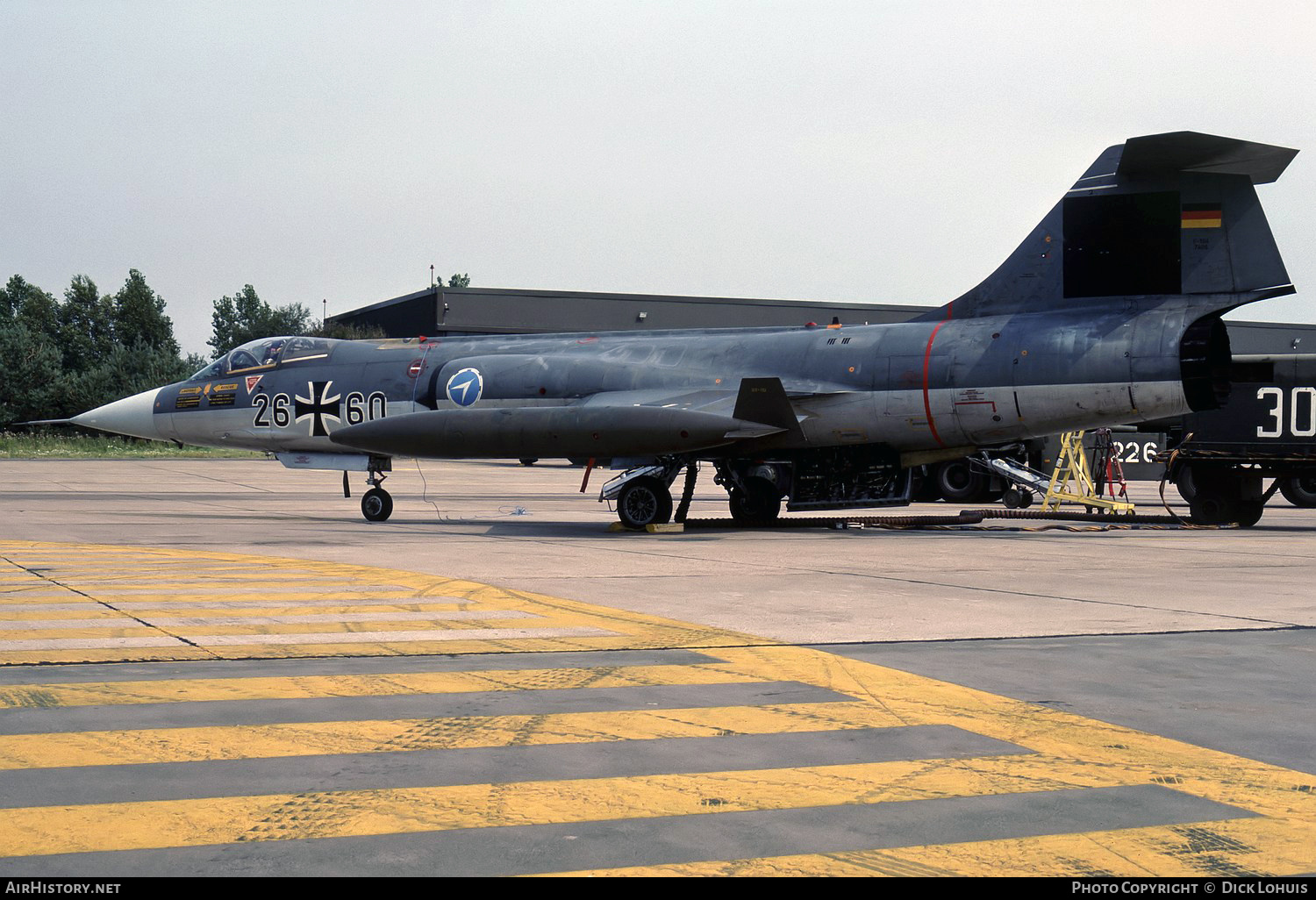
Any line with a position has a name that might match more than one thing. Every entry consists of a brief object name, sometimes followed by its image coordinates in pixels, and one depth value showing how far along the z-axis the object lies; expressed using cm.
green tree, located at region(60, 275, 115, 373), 9344
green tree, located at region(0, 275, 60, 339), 9231
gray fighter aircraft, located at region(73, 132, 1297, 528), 1811
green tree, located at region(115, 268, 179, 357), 9669
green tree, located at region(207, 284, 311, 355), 12038
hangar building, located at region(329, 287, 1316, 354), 6575
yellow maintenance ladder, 2742
